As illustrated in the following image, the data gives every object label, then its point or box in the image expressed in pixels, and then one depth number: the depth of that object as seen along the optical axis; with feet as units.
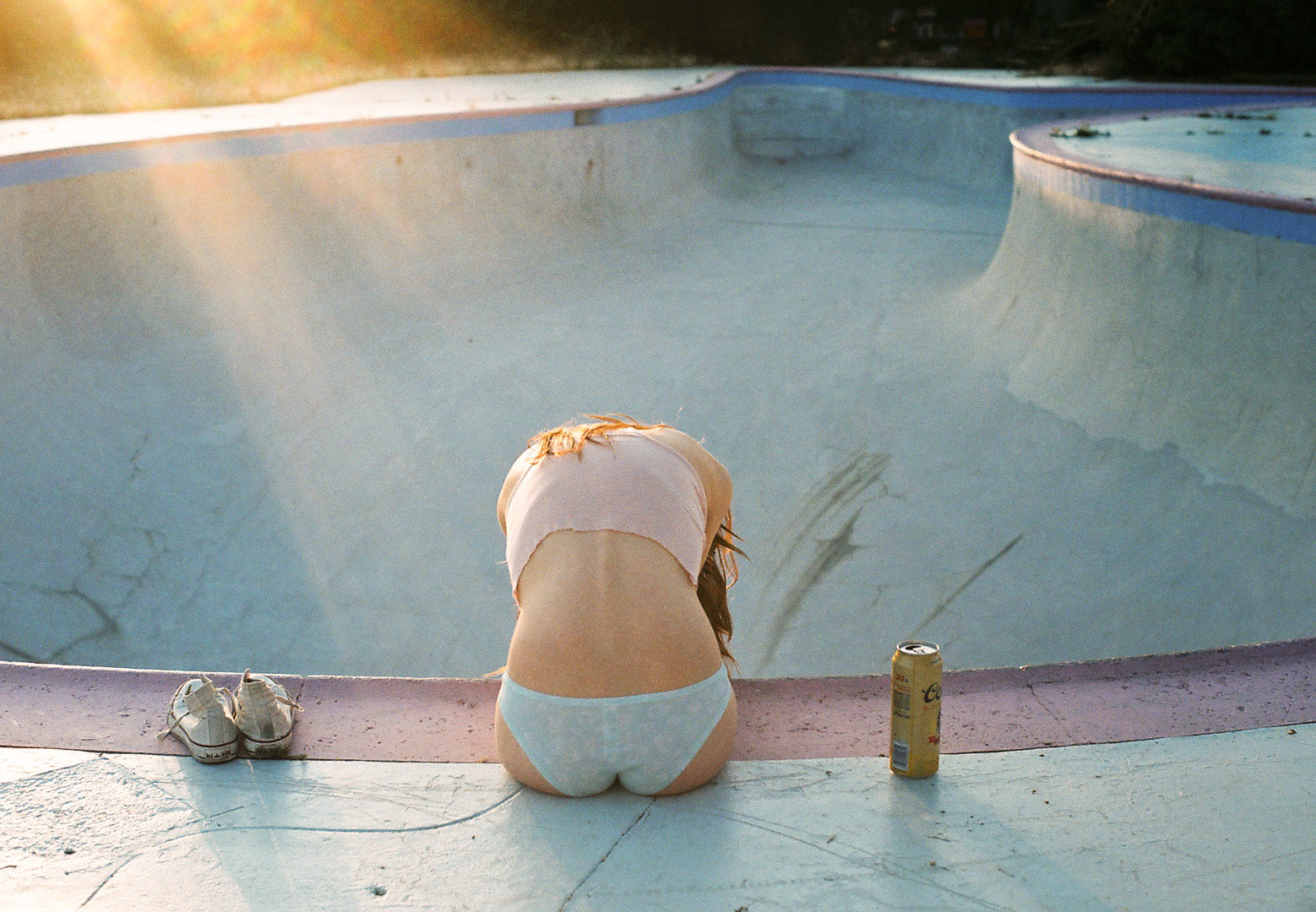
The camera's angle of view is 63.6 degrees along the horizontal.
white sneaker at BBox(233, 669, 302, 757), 8.81
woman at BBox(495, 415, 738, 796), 7.66
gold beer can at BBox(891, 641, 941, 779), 7.80
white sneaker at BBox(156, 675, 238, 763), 8.64
